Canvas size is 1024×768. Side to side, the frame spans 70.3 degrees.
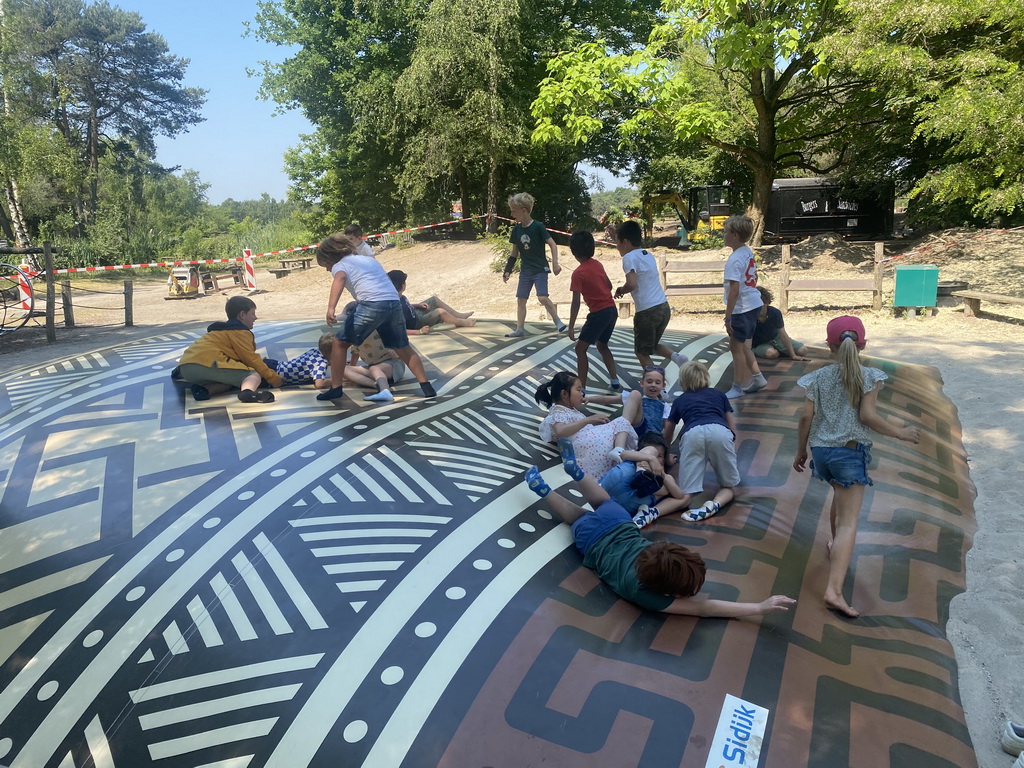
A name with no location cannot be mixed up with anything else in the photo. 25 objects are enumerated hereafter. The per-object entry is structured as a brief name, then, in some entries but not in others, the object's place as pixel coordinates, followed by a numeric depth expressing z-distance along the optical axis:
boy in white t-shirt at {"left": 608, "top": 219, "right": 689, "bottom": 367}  5.88
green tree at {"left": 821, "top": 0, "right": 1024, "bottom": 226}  11.60
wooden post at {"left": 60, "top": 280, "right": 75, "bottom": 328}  13.52
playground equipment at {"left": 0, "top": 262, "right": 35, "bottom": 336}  12.41
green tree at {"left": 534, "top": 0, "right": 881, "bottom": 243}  13.70
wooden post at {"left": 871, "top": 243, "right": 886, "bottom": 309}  11.85
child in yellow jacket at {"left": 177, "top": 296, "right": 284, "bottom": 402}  5.30
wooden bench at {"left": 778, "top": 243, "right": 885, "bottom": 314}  11.88
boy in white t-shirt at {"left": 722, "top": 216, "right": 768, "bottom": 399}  5.74
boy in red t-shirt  5.93
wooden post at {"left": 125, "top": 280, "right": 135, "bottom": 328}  13.58
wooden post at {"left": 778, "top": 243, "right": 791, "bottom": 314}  12.41
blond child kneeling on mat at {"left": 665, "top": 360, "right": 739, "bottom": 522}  4.46
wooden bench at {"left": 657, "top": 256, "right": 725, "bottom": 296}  12.48
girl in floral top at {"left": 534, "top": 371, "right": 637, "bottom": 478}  4.62
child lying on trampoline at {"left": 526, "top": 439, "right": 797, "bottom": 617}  3.23
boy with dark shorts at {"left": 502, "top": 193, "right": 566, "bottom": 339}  7.71
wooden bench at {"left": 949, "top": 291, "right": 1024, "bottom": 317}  10.80
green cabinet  11.48
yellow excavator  22.70
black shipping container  20.28
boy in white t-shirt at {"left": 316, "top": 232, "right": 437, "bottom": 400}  5.24
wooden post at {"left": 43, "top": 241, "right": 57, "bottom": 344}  11.97
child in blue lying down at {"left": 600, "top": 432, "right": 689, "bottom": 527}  4.33
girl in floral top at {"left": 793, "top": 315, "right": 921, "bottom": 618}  3.56
